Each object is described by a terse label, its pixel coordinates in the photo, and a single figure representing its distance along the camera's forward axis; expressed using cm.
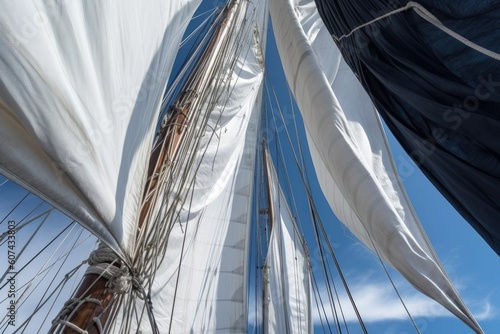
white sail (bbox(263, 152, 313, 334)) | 1050
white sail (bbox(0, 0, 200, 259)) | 157
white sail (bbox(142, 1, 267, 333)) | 537
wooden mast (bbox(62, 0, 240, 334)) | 248
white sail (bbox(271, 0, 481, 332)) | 251
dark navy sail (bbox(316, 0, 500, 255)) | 146
